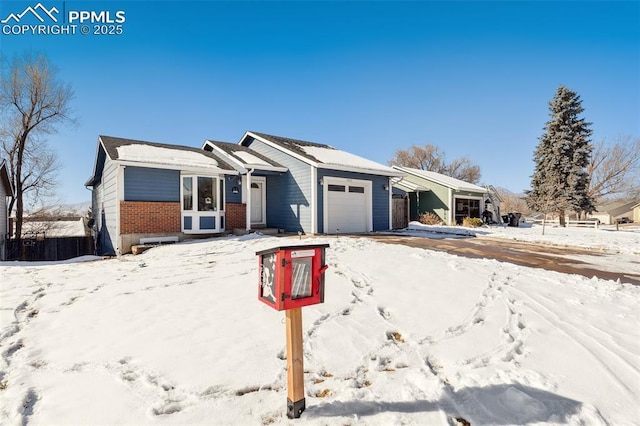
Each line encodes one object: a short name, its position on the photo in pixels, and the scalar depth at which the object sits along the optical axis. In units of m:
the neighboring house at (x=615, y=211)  45.87
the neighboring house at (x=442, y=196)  20.44
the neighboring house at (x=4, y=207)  12.98
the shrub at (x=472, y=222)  18.59
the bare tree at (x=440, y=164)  39.03
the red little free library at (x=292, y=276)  1.92
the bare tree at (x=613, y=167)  24.22
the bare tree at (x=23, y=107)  15.72
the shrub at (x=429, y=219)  19.45
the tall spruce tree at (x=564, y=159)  21.41
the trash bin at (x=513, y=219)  20.83
